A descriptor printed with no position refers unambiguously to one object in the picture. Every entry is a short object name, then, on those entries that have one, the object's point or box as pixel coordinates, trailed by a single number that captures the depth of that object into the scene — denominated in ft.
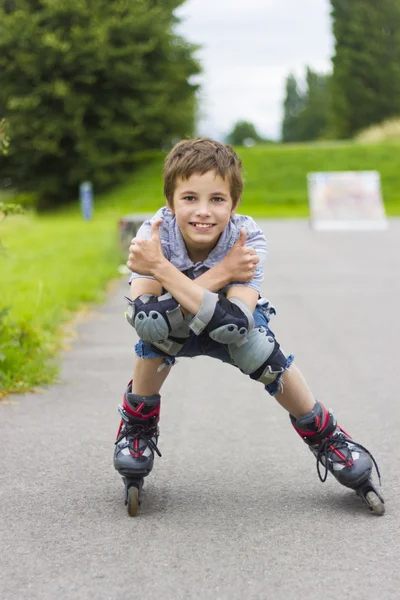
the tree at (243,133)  480.23
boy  10.92
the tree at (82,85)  123.54
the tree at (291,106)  394.79
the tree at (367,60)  182.39
